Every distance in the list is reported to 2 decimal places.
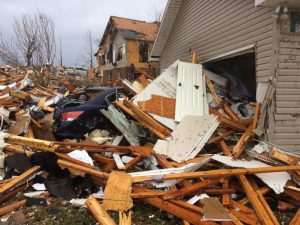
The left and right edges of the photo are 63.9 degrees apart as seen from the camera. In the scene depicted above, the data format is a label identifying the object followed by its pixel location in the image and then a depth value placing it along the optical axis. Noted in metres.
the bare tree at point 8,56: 15.20
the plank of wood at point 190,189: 3.65
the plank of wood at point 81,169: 4.11
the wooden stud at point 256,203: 3.34
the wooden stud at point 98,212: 3.27
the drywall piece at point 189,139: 4.66
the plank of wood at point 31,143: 4.81
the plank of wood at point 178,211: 3.37
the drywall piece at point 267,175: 4.02
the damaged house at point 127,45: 21.20
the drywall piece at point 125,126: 5.48
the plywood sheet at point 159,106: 5.60
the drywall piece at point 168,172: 3.86
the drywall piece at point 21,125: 5.82
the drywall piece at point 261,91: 5.16
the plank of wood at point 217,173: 3.79
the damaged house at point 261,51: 4.93
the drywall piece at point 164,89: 5.54
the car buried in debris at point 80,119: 5.91
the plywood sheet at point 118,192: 3.57
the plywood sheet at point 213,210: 3.30
